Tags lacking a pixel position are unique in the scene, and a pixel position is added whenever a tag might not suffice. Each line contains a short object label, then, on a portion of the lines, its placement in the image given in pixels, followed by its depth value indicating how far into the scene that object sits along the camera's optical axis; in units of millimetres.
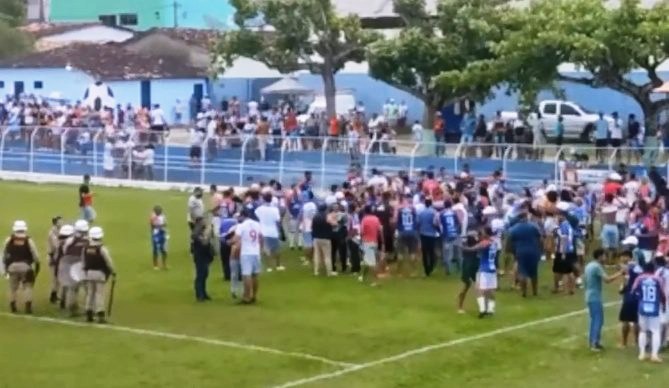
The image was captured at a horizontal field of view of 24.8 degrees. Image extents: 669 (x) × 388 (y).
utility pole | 92750
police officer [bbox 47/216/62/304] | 26578
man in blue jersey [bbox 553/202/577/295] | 27594
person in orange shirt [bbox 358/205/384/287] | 29297
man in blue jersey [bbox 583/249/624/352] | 22766
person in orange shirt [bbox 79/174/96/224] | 34156
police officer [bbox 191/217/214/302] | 27156
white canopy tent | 66562
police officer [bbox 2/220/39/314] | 25703
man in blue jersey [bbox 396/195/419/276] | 29928
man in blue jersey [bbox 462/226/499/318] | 25516
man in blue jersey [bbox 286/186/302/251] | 33406
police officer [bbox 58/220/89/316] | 25406
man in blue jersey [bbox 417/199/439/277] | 30078
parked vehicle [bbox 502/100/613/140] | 53344
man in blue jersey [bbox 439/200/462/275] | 30094
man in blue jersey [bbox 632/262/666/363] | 21672
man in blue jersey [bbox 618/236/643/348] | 22344
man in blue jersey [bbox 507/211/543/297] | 27484
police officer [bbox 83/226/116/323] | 24609
